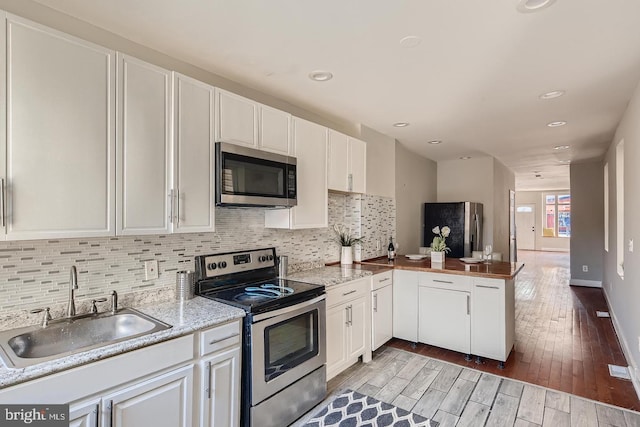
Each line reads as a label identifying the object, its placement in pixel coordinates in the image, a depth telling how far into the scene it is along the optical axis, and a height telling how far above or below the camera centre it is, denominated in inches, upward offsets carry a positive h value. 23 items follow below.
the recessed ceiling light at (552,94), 108.5 +40.1
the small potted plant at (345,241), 142.2 -11.0
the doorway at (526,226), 508.1 -15.7
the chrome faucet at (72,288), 65.4 -14.2
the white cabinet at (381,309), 128.6 -37.3
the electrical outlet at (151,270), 81.5 -13.0
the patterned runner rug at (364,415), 88.7 -54.8
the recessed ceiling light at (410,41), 77.1 +41.0
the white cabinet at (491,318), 120.3 -37.6
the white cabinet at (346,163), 125.4 +21.1
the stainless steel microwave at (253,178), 84.8 +10.8
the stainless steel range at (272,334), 77.1 -30.0
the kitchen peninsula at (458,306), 121.6 -35.0
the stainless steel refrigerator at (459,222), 204.2 -3.9
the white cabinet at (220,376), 68.4 -34.0
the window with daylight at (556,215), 485.1 +1.0
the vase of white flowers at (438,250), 145.7 -15.0
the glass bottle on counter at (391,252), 158.7 -17.2
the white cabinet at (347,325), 106.9 -37.3
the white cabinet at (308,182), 108.9 +11.7
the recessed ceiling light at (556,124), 142.7 +39.9
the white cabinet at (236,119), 86.3 +26.2
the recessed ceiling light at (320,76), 97.5 +41.7
